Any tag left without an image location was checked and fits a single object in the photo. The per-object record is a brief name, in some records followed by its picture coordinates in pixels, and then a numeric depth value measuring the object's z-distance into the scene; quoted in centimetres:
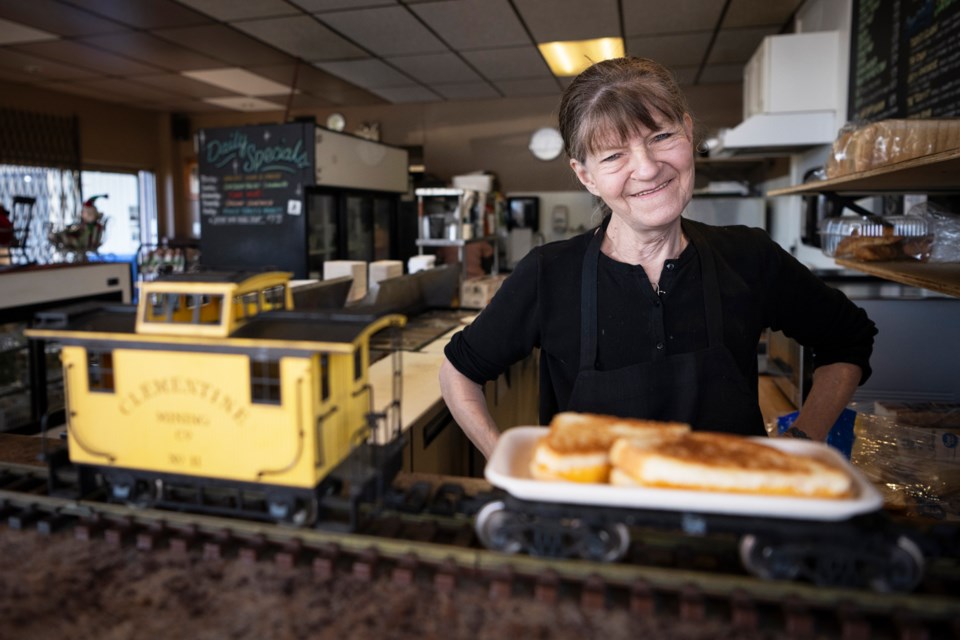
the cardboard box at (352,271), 359
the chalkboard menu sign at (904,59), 265
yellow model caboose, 83
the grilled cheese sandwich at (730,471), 75
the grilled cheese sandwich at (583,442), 80
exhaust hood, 420
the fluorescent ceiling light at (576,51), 562
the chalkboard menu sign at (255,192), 449
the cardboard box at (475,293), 428
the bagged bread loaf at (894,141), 185
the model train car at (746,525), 73
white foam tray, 72
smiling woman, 137
